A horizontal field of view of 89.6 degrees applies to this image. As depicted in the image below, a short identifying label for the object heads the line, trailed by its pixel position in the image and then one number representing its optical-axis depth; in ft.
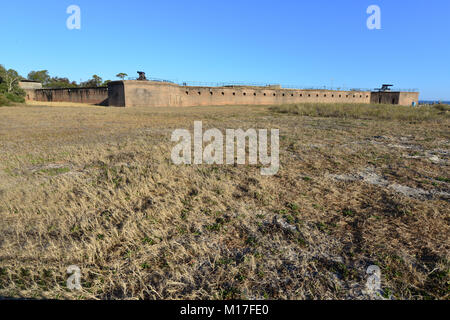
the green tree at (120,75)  283.85
